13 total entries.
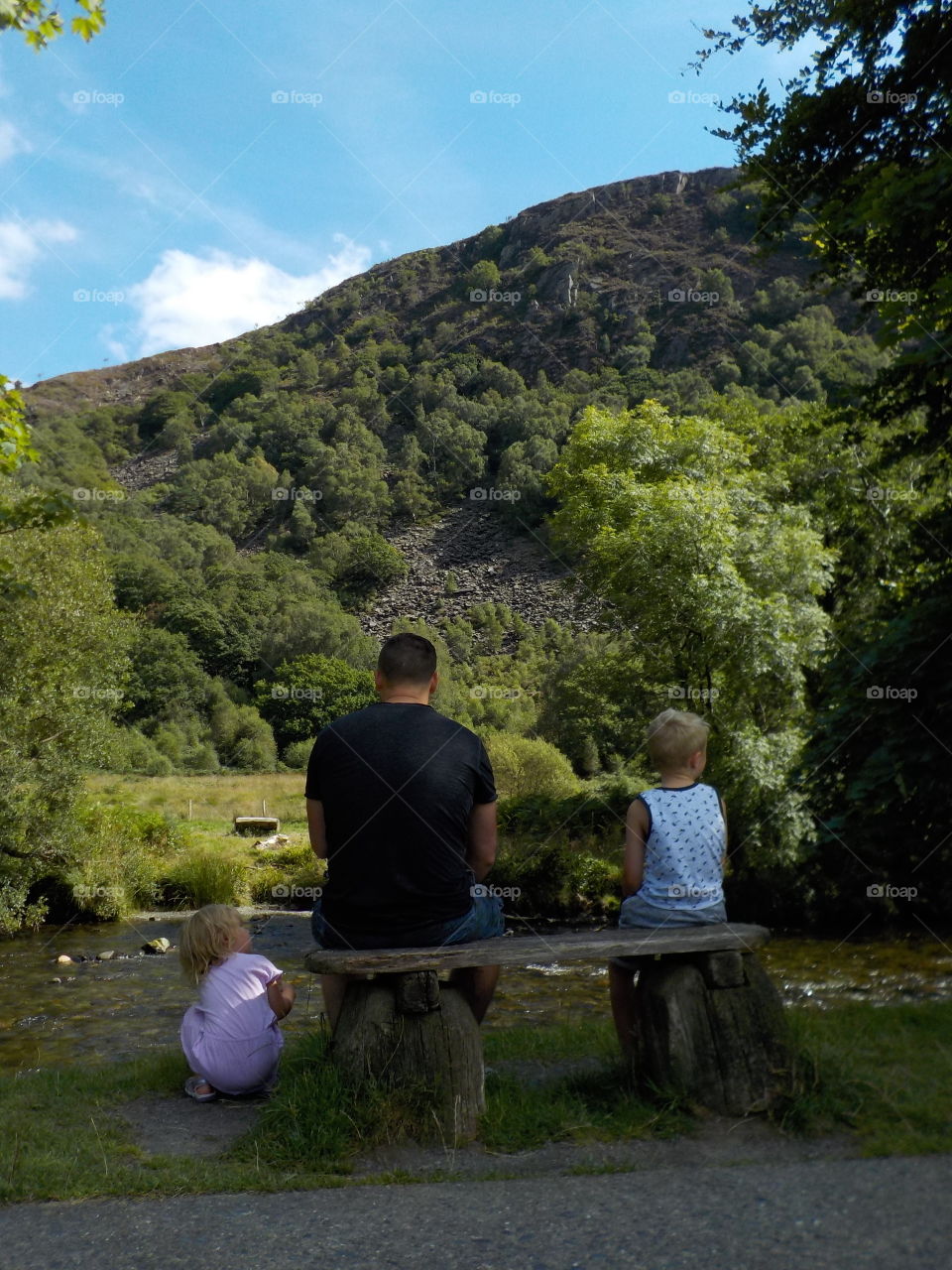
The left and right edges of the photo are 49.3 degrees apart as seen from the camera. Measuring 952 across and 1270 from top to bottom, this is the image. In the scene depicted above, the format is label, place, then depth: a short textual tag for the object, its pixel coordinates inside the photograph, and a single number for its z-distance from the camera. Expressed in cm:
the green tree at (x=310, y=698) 8906
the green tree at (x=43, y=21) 717
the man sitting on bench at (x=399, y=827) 488
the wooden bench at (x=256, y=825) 3841
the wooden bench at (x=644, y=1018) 463
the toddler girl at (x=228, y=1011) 549
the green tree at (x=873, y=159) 837
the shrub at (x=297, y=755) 7899
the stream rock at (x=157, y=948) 2005
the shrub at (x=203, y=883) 2791
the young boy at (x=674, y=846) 520
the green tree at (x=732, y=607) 2259
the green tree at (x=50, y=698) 2228
